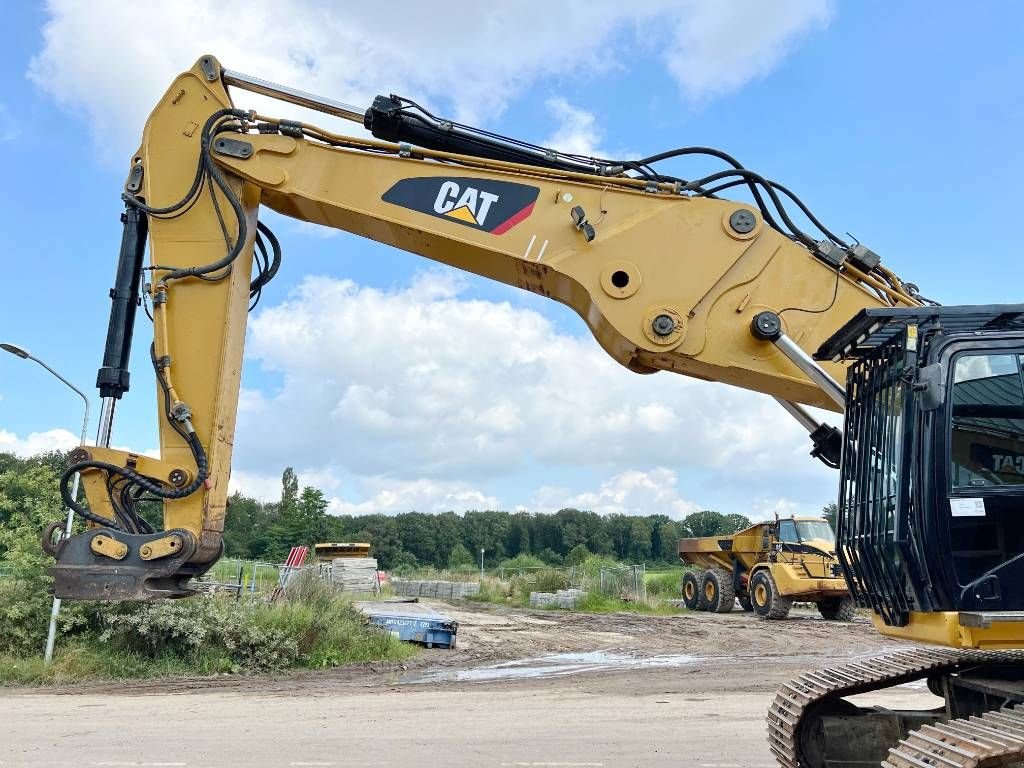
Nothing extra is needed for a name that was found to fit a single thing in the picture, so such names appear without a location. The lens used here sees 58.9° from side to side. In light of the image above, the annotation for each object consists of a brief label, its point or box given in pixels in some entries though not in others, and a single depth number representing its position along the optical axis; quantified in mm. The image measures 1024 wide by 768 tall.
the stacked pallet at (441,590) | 34125
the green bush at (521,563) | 39378
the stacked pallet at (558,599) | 27914
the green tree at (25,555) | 12570
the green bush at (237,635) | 12656
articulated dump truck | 22203
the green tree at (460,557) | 79188
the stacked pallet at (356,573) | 28062
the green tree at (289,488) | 74812
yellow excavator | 4613
